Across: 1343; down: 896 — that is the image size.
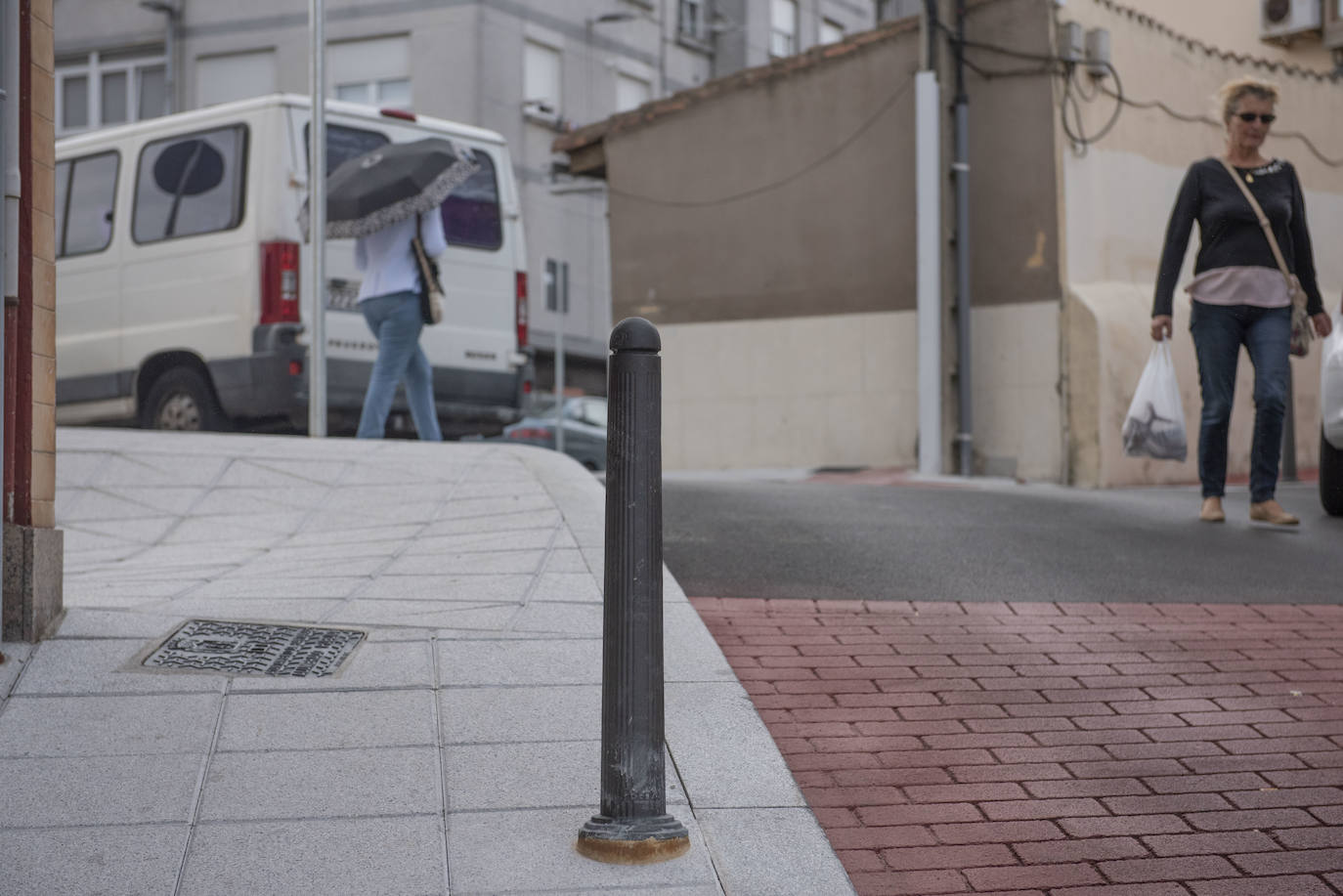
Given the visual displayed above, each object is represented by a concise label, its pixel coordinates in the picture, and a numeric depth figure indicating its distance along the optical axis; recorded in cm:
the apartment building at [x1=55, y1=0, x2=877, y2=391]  2970
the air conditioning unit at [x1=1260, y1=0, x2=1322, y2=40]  1692
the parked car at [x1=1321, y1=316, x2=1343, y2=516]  695
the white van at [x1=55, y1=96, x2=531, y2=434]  1062
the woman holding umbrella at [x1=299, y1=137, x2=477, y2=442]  965
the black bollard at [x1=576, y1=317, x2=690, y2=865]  312
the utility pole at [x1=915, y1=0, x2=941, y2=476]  1288
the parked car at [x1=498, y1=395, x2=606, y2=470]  1803
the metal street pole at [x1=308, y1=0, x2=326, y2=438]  1002
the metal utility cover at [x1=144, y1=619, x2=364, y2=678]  425
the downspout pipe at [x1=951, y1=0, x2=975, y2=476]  1276
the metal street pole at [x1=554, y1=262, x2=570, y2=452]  1966
